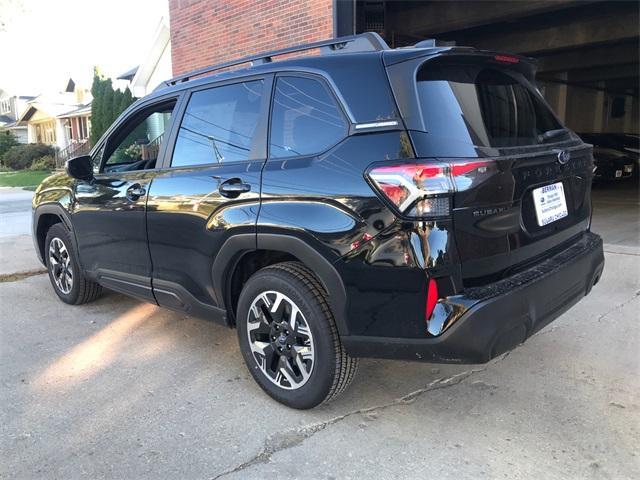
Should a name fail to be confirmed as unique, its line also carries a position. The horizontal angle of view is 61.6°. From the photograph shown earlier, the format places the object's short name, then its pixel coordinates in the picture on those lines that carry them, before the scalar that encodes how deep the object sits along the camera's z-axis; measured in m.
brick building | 8.73
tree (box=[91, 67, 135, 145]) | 23.23
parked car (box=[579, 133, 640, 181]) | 14.77
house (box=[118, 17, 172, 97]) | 18.55
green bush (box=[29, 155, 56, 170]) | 32.75
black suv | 2.42
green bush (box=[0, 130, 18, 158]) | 37.00
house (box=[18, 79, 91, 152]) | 37.31
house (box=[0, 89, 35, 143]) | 50.78
